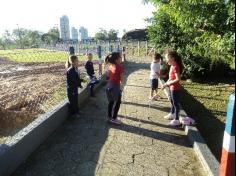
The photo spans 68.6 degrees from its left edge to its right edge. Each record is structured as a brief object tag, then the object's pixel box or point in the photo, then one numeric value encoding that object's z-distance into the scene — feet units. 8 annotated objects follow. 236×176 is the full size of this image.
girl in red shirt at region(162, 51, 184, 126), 11.52
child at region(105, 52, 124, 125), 11.80
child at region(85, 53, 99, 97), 16.27
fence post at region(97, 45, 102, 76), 21.87
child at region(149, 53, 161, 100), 15.40
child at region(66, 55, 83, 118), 12.08
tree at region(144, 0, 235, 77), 9.19
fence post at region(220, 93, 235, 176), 4.64
